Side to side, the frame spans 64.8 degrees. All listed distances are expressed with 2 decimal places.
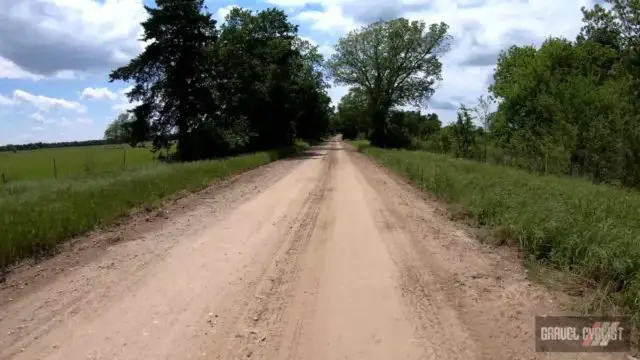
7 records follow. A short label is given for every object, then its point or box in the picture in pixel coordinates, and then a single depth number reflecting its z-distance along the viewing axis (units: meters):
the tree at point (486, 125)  41.22
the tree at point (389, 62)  62.88
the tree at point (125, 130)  39.62
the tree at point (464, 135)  35.50
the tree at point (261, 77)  45.59
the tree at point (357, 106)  65.57
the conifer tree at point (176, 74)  37.75
